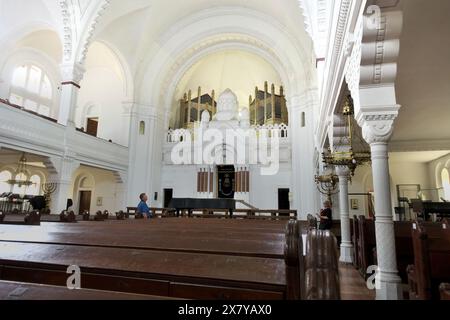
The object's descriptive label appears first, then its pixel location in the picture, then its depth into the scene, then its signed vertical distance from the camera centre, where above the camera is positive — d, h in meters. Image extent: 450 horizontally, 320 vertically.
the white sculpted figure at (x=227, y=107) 14.43 +5.04
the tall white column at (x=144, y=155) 13.36 +2.40
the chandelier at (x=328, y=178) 7.23 +0.78
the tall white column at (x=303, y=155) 11.46 +2.18
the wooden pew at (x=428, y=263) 2.65 -0.51
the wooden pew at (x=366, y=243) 4.27 -0.51
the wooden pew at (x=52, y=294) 0.82 -0.26
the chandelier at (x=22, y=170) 9.20 +1.28
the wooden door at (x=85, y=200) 14.25 +0.27
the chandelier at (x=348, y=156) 4.42 +0.84
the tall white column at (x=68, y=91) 10.05 +3.97
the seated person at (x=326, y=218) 5.95 -0.20
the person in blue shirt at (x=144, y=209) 7.16 -0.07
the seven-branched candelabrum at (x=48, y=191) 9.30 +0.46
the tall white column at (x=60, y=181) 9.38 +0.81
